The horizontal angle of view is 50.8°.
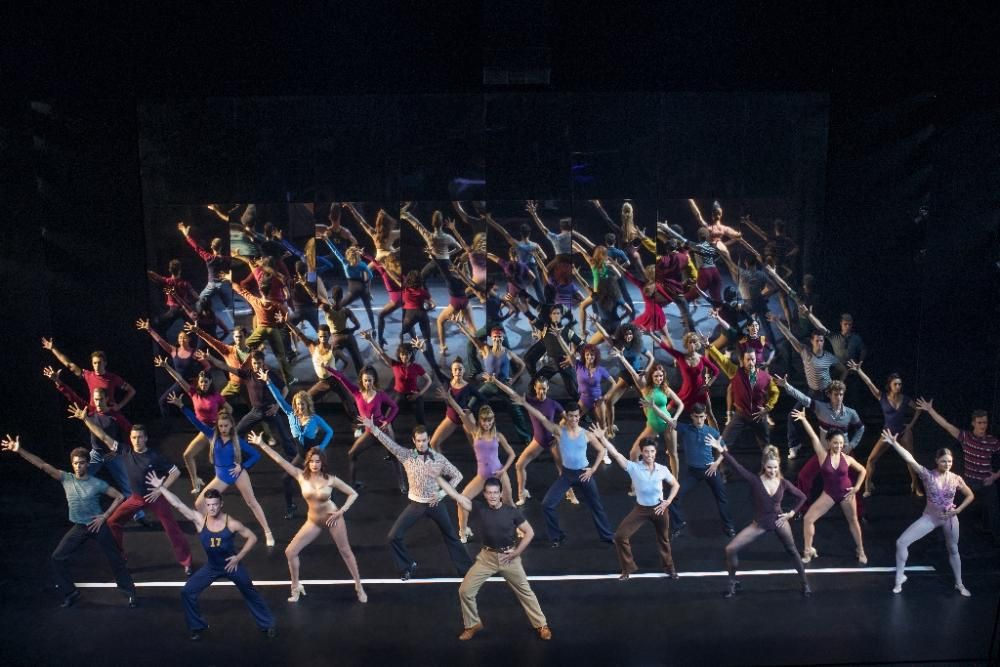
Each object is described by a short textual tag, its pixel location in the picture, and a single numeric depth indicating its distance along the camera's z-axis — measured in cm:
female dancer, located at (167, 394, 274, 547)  982
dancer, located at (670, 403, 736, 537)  991
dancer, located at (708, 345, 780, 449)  1129
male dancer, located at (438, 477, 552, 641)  863
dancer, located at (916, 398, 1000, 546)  988
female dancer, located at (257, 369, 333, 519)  1031
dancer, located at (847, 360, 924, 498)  1071
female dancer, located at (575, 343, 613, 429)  1163
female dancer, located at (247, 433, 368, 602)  920
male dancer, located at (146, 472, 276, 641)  863
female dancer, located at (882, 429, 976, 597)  931
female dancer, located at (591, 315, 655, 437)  1271
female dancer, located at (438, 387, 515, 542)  984
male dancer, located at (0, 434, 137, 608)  919
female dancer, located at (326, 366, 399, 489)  1059
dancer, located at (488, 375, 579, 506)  1059
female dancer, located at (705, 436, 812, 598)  923
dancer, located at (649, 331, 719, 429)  1143
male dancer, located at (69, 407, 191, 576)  940
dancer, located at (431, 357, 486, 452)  1114
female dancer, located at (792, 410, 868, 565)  963
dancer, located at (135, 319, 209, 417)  1188
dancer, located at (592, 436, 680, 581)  930
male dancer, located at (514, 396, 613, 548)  995
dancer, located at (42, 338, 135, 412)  1112
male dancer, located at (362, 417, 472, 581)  936
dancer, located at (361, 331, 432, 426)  1184
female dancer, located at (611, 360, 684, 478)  1085
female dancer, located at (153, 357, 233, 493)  1096
